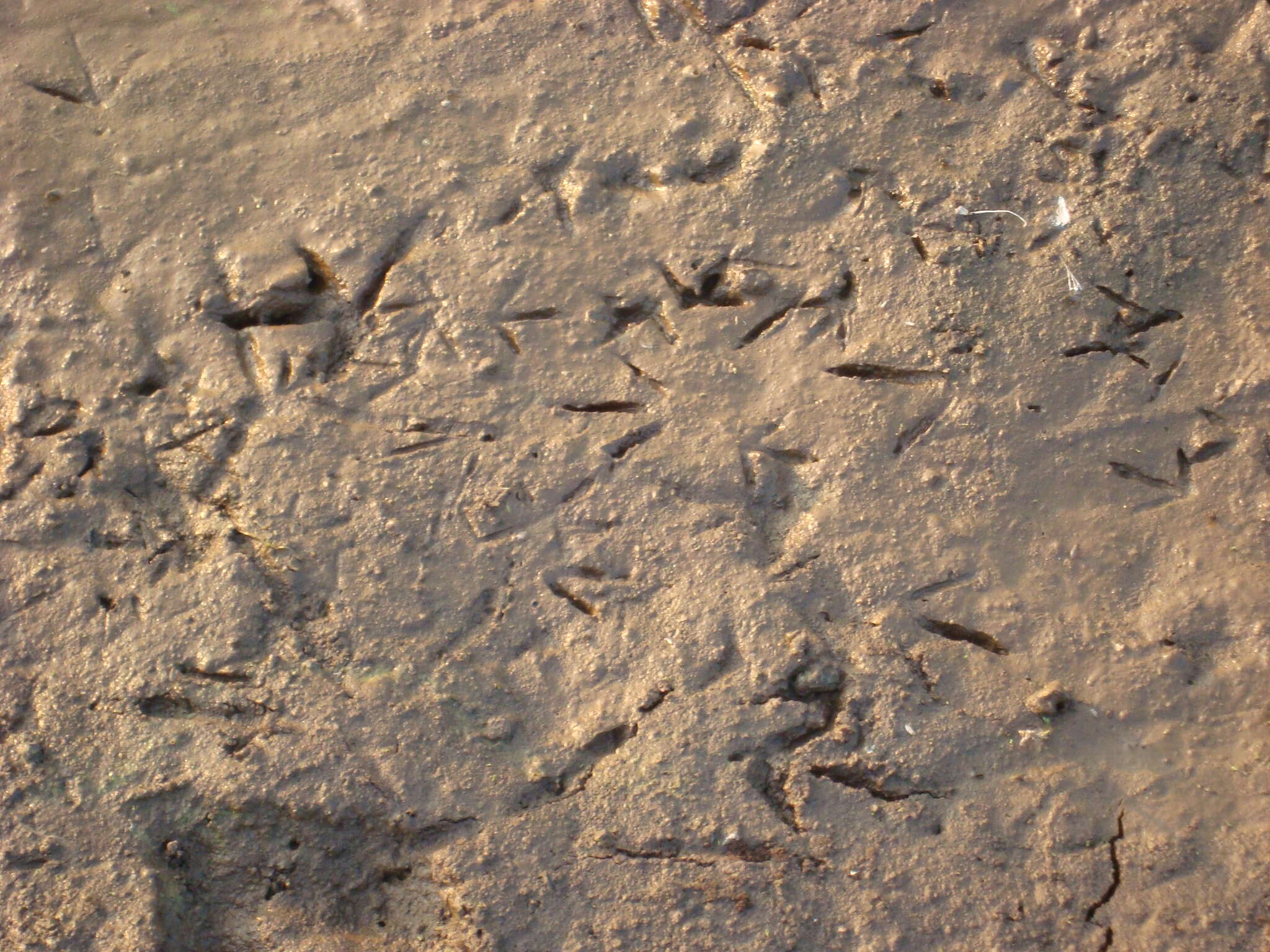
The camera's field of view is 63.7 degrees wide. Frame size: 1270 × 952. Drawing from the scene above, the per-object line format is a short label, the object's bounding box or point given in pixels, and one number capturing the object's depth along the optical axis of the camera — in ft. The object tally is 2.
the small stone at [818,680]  7.53
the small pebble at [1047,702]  7.42
